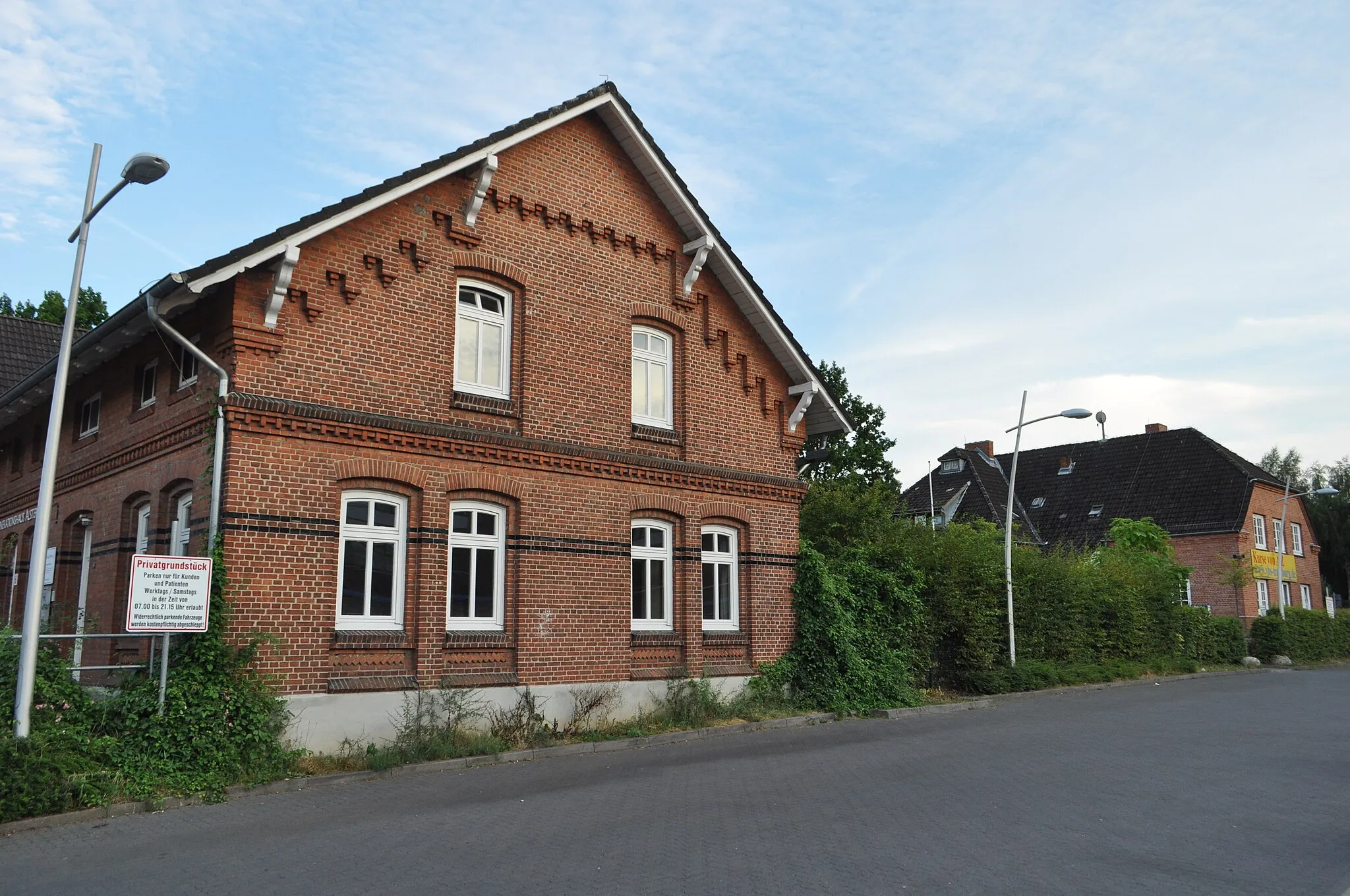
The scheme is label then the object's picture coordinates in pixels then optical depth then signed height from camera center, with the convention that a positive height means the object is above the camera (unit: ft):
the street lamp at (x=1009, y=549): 72.33 +4.96
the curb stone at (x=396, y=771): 30.71 -5.20
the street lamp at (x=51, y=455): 31.83 +5.50
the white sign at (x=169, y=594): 34.06 +1.17
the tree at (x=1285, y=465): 248.52 +36.03
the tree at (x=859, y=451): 129.29 +20.98
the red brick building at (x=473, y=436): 40.78 +8.56
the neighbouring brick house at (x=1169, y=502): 142.20 +17.15
